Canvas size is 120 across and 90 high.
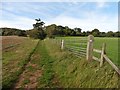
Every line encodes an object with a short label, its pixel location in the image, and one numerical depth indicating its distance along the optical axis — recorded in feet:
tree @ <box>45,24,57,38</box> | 149.93
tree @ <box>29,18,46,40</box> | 154.72
